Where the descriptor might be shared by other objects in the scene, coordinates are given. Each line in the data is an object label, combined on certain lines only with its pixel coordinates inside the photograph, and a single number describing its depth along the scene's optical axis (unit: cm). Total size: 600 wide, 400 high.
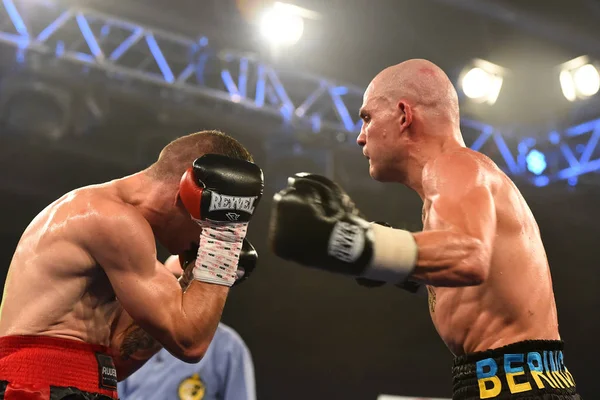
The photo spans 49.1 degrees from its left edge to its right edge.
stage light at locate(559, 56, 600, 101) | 614
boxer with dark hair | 192
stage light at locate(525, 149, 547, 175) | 663
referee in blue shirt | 359
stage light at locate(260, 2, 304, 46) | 537
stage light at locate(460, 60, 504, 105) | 631
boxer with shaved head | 152
